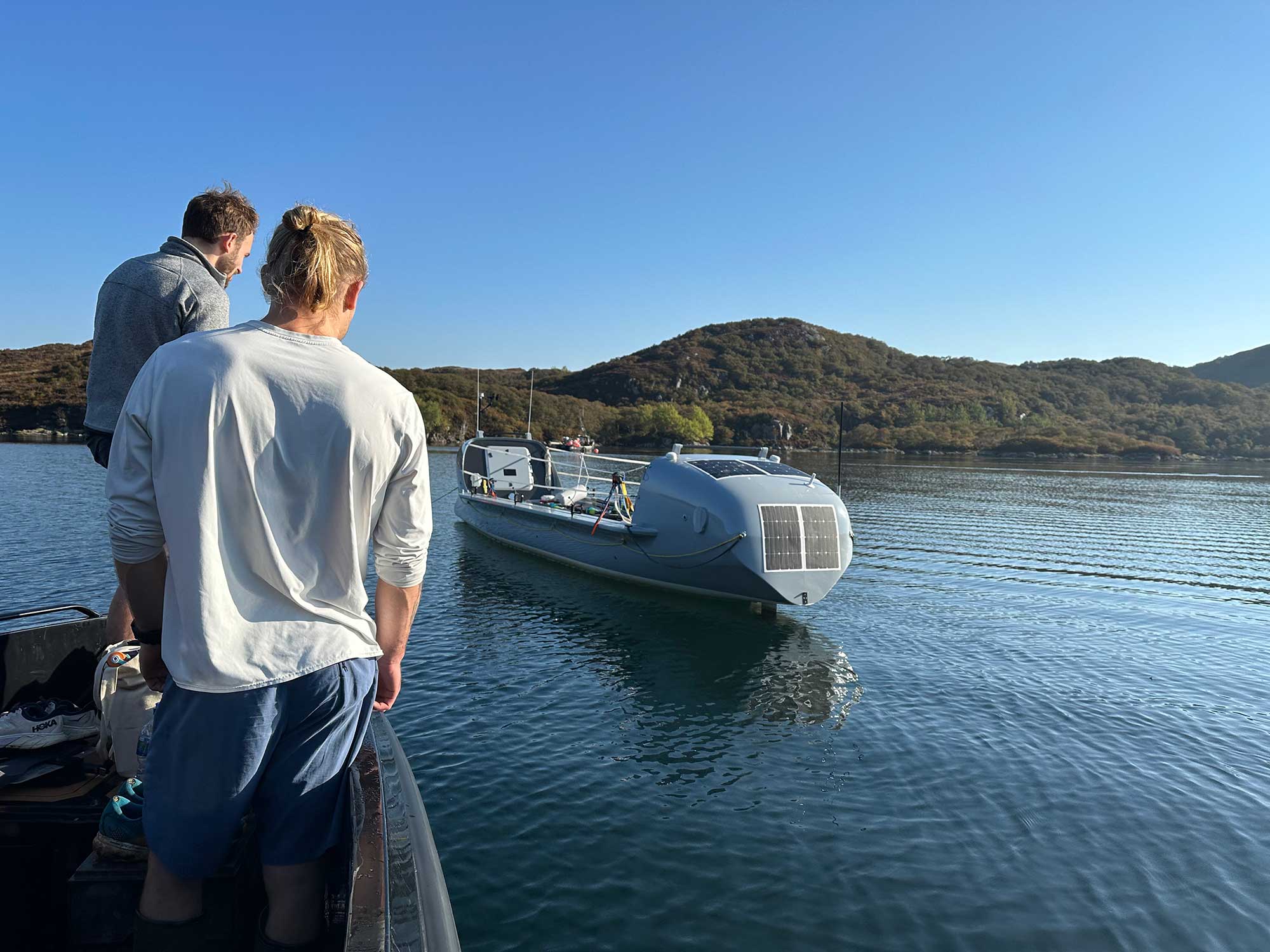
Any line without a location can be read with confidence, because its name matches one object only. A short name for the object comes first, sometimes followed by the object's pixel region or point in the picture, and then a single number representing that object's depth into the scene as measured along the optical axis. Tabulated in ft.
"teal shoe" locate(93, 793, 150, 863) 9.61
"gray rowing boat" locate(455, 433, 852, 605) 50.08
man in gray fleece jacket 10.61
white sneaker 12.61
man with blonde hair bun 6.76
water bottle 11.48
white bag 11.82
